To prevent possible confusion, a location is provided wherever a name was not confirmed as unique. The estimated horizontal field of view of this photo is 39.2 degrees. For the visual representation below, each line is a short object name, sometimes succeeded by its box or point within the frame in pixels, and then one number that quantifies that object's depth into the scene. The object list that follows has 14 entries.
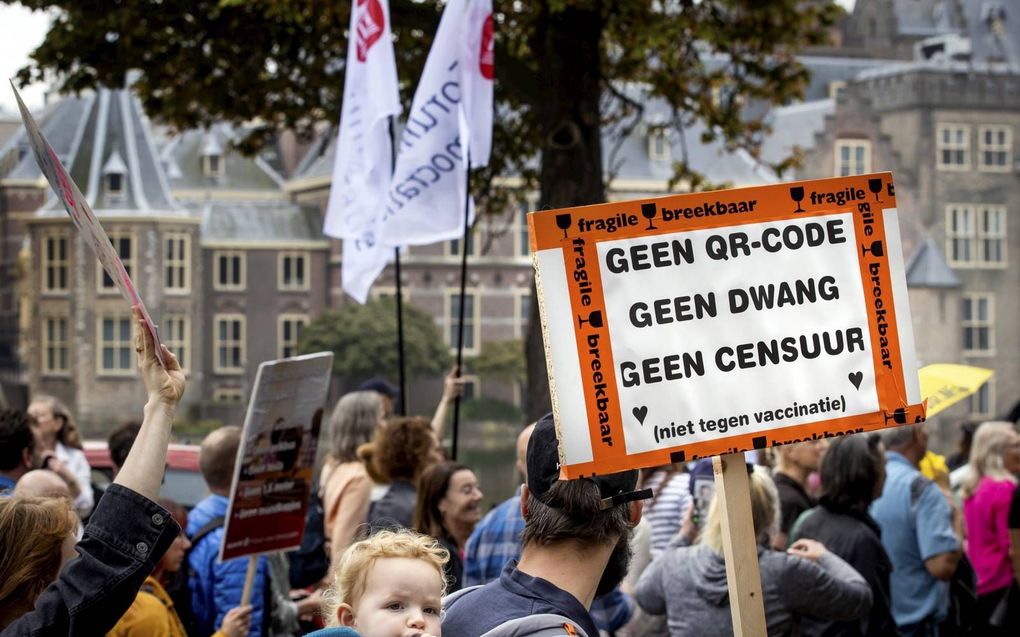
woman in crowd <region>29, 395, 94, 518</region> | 6.97
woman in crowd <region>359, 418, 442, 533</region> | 5.87
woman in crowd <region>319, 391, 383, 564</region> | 6.20
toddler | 2.79
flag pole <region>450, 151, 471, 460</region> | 6.99
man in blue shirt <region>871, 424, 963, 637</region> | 6.11
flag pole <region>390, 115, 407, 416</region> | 7.52
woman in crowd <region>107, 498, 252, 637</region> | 3.50
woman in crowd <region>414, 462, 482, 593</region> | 5.19
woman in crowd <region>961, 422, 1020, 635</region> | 6.89
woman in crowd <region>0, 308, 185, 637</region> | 2.62
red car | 9.08
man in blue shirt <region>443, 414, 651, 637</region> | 2.73
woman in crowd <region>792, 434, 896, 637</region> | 5.19
